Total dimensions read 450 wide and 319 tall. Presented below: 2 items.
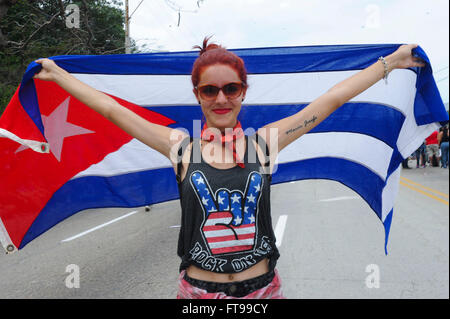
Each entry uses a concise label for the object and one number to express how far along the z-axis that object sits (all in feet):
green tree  25.77
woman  5.64
